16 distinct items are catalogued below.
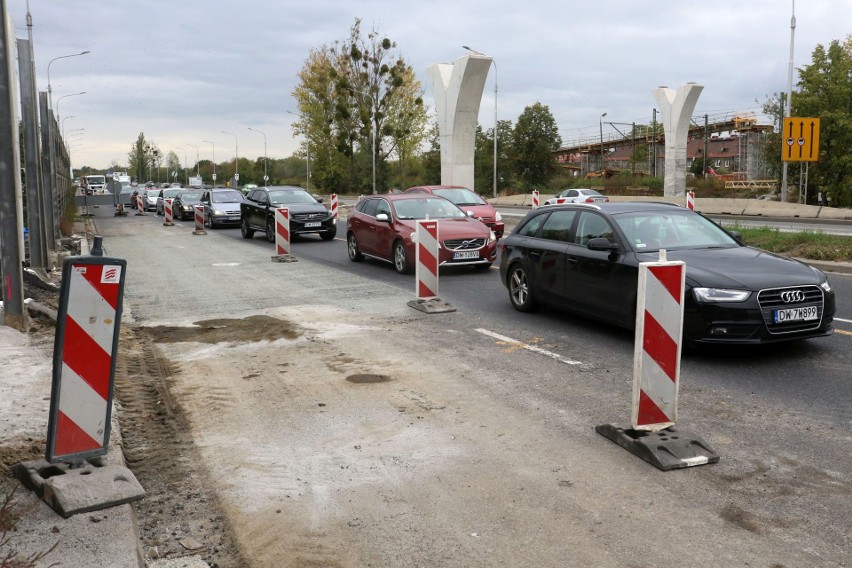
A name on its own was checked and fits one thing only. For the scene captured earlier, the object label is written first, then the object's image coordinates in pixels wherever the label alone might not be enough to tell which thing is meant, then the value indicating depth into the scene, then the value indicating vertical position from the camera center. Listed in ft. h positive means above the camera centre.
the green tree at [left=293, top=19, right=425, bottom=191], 216.74 +19.18
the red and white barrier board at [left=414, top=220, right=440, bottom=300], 36.14 -3.43
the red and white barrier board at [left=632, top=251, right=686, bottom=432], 17.51 -3.50
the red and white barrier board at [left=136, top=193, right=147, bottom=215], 159.84 -4.69
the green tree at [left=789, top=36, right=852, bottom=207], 159.12 +13.97
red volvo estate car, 48.34 -3.15
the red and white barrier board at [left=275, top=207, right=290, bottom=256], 59.02 -3.49
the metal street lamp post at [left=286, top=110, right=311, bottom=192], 244.96 +9.09
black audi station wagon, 24.45 -3.06
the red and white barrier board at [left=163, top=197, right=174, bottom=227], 113.91 -4.48
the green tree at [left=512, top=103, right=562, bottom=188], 237.04 +10.45
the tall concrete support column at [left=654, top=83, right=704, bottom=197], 158.40 +10.73
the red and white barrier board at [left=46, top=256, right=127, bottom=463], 14.20 -3.10
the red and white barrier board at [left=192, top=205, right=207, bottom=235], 93.15 -4.56
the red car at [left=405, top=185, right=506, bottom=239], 67.00 -1.90
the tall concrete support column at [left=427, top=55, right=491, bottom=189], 111.86 +9.56
